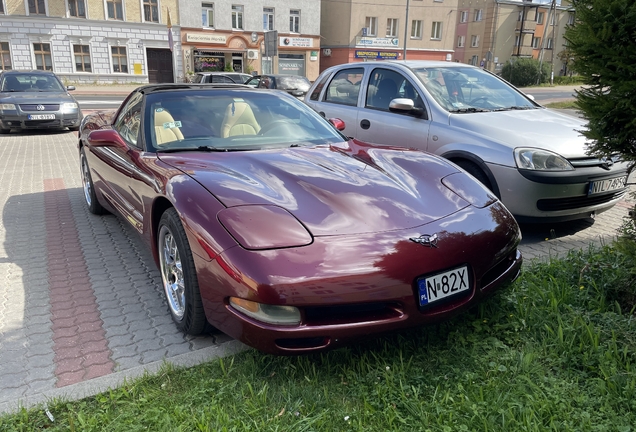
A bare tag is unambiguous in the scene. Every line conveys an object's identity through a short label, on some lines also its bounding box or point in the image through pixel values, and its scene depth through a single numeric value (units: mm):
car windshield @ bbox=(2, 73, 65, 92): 12578
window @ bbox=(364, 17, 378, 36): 45875
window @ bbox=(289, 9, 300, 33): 42875
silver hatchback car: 4410
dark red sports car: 2342
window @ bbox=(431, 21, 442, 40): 48531
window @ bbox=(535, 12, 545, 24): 58688
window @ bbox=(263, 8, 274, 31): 42156
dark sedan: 11844
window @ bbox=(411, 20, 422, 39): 47969
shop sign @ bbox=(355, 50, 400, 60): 45781
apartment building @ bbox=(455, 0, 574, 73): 55438
